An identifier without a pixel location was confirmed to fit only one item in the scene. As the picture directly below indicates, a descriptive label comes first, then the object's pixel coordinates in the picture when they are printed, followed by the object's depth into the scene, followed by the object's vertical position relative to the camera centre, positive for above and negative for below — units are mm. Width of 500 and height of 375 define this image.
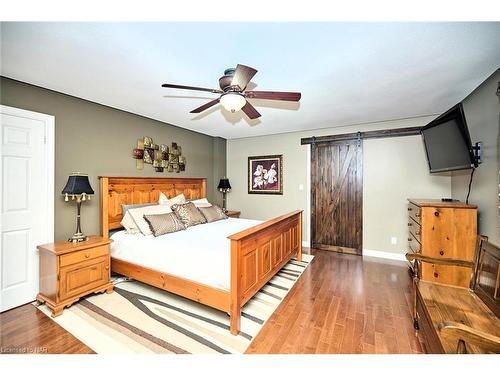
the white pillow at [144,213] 2770 -333
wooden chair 1075 -854
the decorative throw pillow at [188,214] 3225 -398
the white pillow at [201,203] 3997 -272
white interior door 2205 -116
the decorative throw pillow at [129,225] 2861 -483
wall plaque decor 3523 +570
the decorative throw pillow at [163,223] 2697 -456
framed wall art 4766 +314
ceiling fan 1768 +833
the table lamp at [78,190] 2383 -18
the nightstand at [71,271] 2146 -878
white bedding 2012 -677
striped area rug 1728 -1239
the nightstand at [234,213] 4590 -540
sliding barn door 4039 -140
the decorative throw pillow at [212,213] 3628 -429
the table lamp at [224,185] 4938 +73
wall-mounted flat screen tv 2195 +523
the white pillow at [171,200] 3516 -193
